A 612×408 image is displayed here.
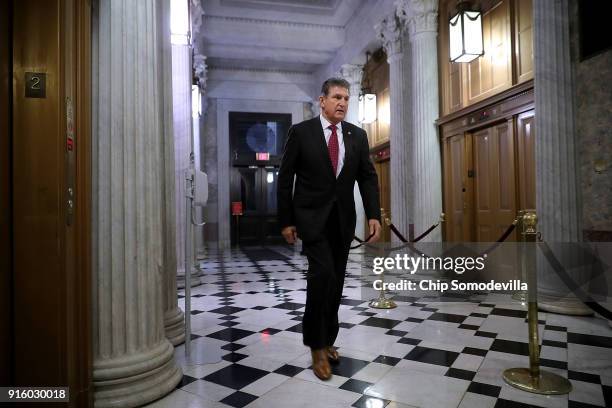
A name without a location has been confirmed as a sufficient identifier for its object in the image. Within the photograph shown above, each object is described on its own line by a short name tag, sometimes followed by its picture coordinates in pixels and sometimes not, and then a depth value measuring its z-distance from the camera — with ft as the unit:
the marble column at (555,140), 14.07
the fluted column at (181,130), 19.29
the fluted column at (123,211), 7.52
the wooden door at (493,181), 18.83
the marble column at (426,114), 23.45
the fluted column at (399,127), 26.23
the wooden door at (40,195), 5.94
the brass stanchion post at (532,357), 7.98
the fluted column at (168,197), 11.07
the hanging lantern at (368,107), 30.71
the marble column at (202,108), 34.94
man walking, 8.59
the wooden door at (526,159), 17.39
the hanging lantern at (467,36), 18.85
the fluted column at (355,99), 37.86
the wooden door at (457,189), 21.79
